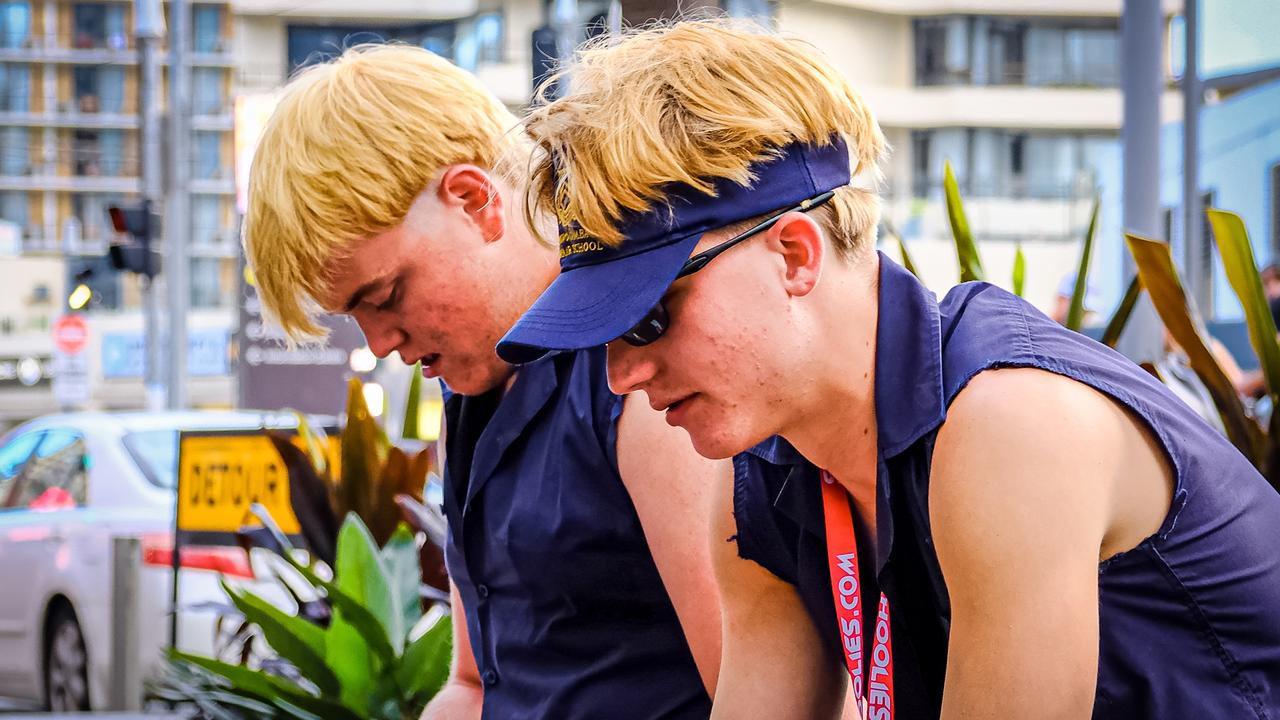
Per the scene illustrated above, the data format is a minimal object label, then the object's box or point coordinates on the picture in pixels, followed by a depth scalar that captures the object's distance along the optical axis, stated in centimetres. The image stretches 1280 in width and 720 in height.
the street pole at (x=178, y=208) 1631
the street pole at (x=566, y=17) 1168
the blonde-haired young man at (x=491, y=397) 182
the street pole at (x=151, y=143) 1606
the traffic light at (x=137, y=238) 1598
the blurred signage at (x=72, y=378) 1923
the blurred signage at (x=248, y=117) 1834
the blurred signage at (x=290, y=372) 1723
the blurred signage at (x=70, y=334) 1889
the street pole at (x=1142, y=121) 407
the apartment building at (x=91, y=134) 7769
